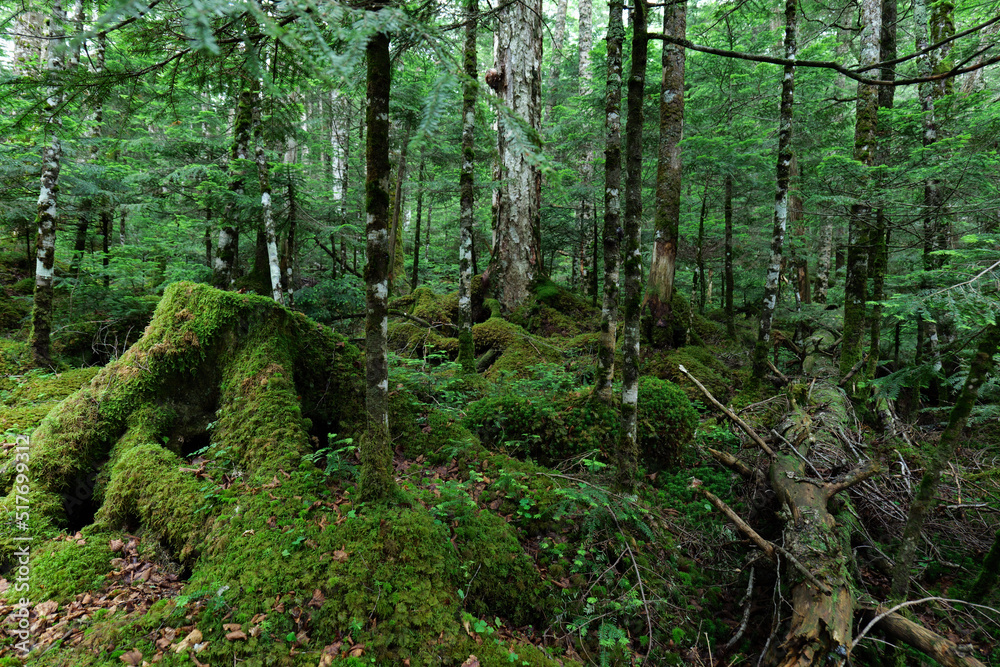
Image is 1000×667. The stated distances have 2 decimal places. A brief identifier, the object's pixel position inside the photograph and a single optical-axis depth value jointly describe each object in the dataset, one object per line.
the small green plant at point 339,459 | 3.74
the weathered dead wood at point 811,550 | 3.07
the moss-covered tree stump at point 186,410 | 3.64
